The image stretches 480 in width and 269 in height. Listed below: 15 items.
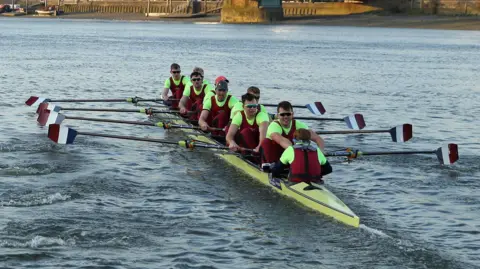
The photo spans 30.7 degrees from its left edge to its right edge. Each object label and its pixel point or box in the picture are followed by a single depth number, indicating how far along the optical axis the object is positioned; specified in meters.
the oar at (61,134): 21.08
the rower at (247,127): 18.31
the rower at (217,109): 21.09
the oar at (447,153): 19.83
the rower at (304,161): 15.37
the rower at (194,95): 24.11
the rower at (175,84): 27.11
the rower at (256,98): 18.43
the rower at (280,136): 16.48
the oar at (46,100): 28.84
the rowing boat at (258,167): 15.17
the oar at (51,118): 23.77
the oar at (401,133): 22.62
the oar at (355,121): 24.52
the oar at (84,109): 24.75
